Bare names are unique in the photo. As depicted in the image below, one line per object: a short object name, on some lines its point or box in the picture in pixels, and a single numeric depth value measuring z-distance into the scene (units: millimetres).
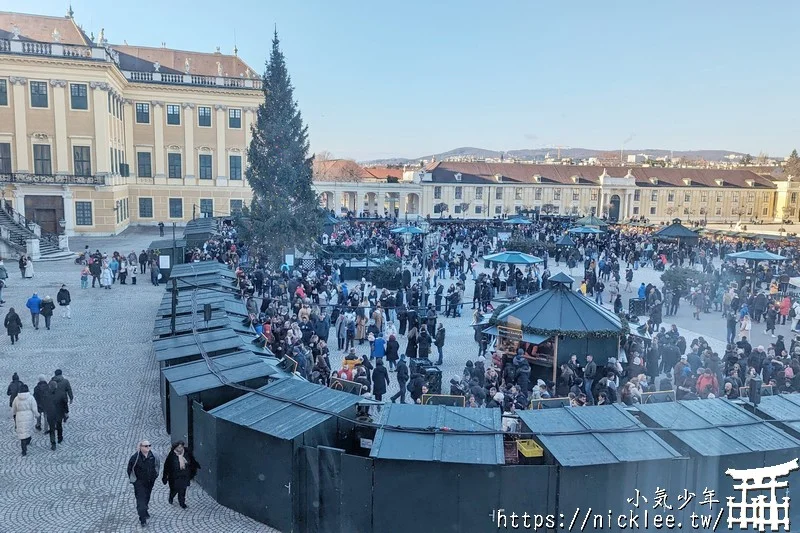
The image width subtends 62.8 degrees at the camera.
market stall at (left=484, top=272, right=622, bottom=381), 15547
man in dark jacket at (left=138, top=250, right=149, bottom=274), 30922
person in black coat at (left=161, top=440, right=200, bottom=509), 9297
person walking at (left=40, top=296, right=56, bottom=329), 19703
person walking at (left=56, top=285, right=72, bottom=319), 20891
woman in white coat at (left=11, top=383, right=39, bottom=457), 10859
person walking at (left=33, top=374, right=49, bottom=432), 11281
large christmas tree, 33062
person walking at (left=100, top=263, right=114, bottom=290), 26734
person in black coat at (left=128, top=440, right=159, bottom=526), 8906
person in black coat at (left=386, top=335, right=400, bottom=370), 16391
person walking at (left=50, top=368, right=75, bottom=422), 11539
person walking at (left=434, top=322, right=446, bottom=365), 17609
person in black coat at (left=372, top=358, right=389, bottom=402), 13664
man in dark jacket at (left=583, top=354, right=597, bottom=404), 14452
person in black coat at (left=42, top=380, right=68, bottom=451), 11227
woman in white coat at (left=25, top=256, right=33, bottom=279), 28250
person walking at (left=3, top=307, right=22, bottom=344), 17859
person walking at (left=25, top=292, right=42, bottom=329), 19734
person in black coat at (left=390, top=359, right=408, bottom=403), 13898
